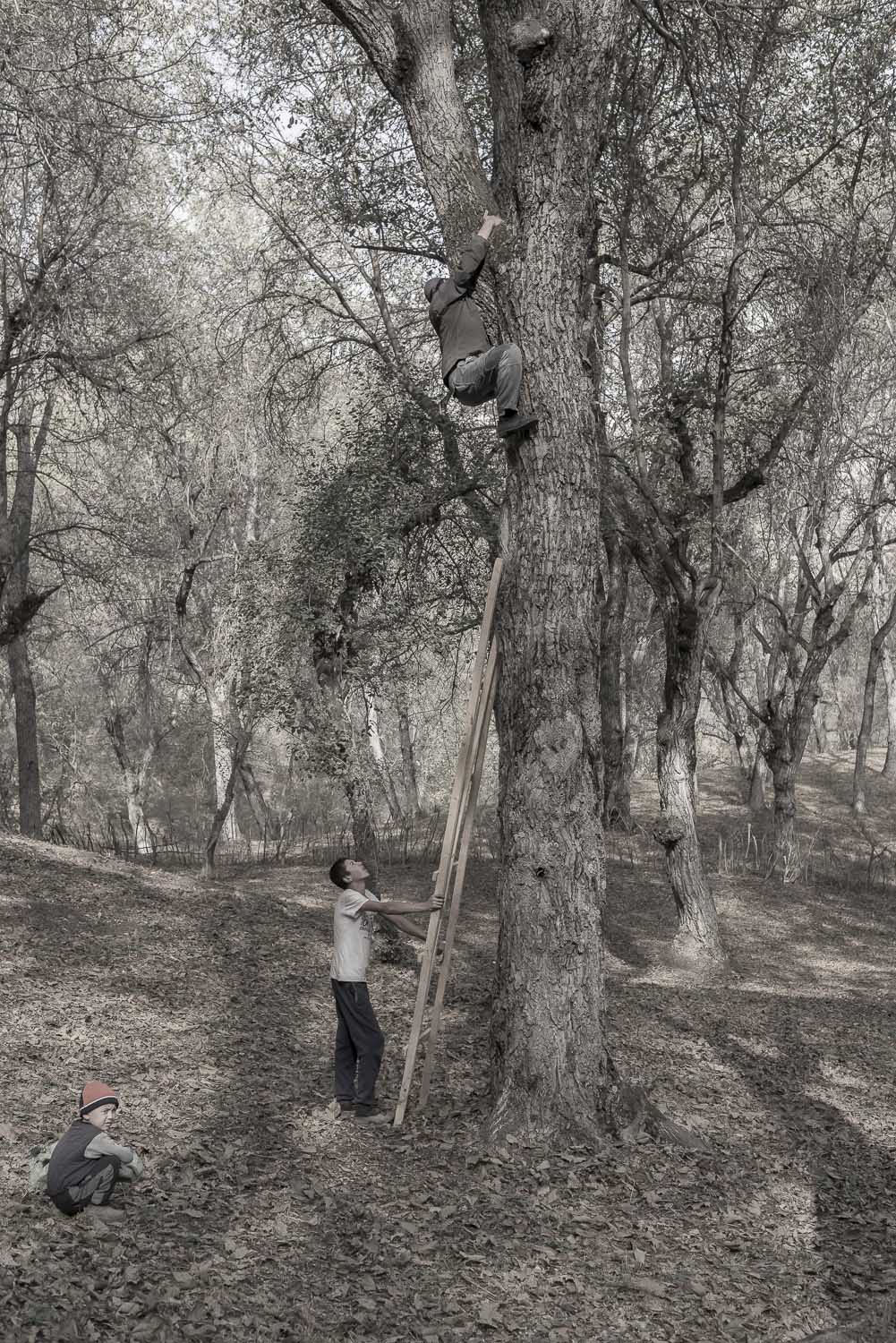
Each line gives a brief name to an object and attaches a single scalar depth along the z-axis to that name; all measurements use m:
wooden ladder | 5.96
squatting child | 4.74
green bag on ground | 4.83
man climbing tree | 5.86
